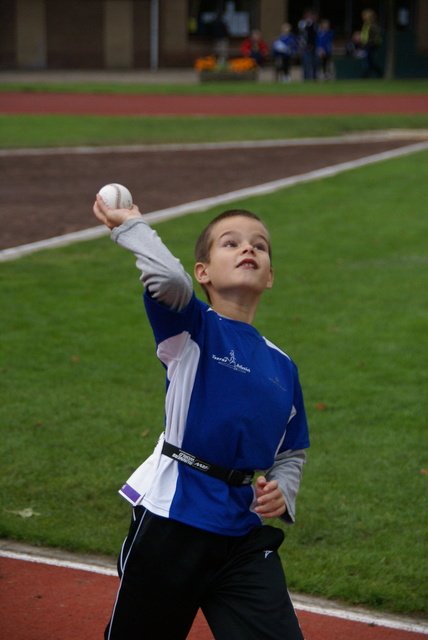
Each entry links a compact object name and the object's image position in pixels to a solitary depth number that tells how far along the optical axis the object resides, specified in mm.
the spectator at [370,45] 39522
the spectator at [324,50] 38797
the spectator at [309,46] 37531
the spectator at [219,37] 46781
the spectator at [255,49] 42031
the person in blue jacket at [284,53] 37622
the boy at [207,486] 2818
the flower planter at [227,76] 38062
